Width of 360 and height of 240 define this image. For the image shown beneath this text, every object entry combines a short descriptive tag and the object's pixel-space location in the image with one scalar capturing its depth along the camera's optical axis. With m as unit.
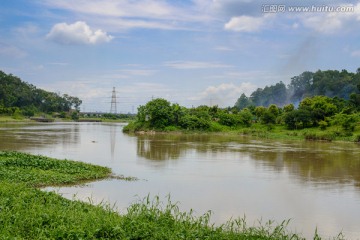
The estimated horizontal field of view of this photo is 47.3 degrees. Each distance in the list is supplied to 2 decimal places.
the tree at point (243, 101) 119.86
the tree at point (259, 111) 57.06
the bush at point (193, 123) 50.53
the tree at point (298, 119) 47.31
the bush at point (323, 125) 45.63
